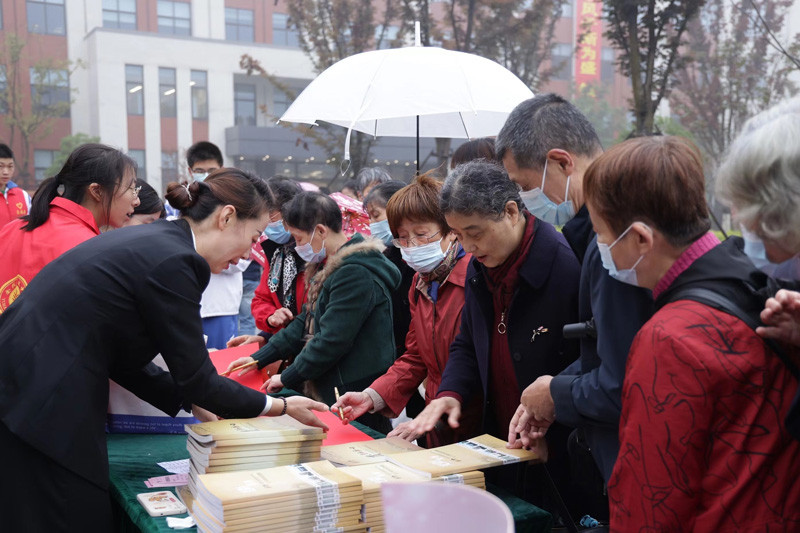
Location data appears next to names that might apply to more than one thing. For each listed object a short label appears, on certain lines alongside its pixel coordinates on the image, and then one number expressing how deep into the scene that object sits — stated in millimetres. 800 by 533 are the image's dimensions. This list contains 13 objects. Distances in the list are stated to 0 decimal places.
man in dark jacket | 1564
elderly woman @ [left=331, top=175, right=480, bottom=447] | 2645
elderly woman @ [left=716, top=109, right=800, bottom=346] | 1190
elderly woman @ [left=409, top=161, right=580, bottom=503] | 2166
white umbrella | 3459
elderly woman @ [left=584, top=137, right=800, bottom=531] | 1206
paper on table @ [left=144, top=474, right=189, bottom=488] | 2123
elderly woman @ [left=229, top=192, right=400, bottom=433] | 3016
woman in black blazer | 1950
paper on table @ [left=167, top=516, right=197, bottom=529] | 1802
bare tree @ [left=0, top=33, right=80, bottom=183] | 14742
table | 1890
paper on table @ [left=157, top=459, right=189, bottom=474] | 2236
